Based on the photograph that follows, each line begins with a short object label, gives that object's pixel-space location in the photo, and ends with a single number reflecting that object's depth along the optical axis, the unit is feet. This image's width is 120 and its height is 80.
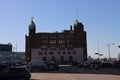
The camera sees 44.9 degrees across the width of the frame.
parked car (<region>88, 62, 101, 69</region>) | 102.00
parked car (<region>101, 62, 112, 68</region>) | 126.95
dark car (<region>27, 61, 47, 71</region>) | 87.16
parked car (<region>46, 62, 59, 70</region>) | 89.44
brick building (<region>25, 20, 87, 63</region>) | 228.80
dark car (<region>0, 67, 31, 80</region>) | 45.14
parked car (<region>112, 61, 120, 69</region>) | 111.48
